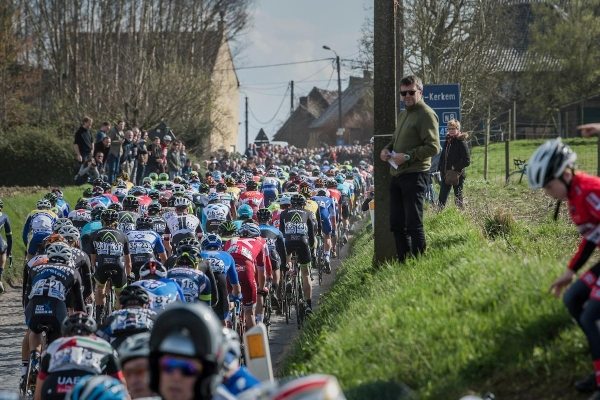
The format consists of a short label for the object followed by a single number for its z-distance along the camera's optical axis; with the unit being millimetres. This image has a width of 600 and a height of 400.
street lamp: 85750
